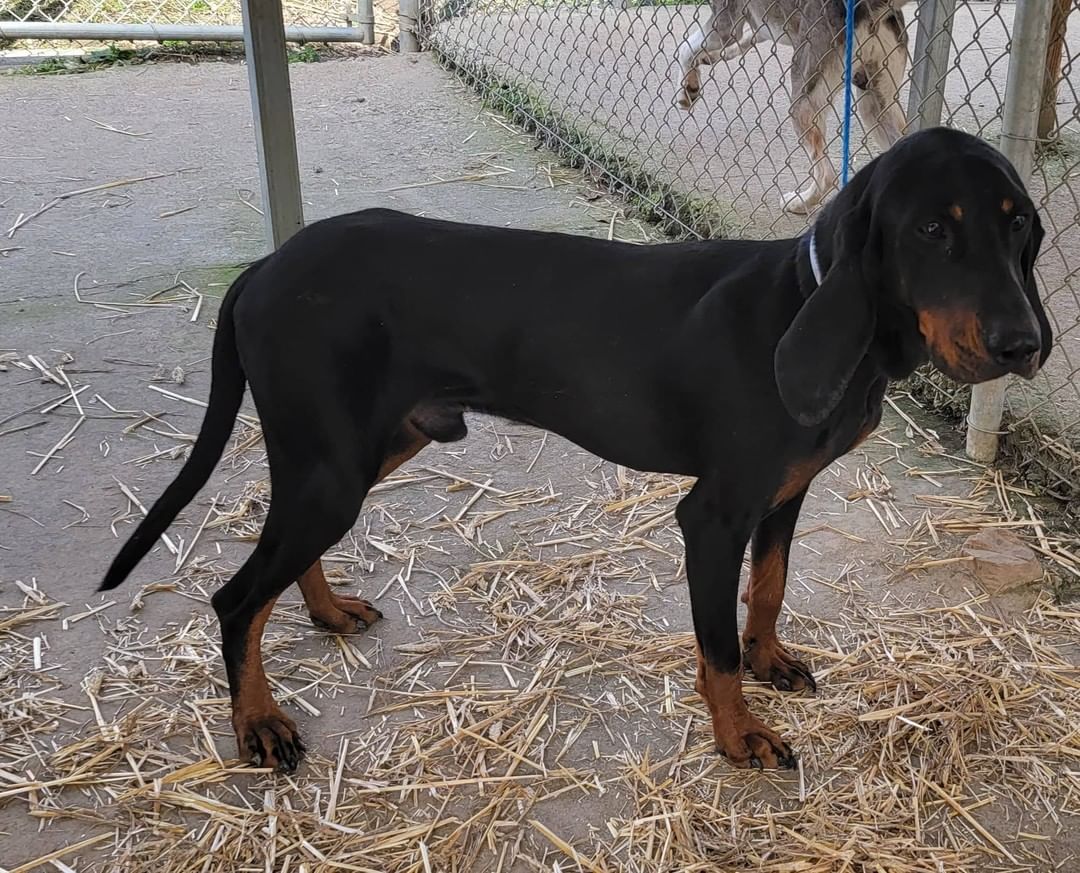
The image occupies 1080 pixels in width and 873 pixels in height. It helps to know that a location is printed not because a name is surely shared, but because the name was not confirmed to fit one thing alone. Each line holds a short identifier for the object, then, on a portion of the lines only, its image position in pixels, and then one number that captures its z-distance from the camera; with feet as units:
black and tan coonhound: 7.45
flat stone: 10.16
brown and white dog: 17.31
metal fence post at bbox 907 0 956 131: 13.34
